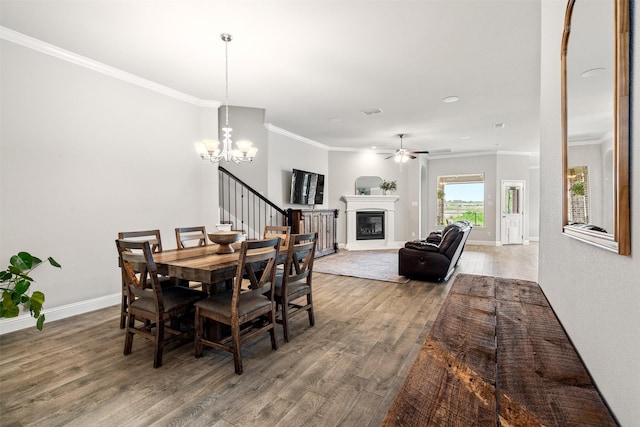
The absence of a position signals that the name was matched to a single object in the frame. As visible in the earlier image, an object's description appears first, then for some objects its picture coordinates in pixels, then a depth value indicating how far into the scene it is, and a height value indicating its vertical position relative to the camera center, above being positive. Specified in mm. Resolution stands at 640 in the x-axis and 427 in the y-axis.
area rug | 5309 -1122
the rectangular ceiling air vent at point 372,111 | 5293 +1786
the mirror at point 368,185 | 9047 +776
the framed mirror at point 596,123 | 662 +244
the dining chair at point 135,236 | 2967 -403
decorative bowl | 2906 -277
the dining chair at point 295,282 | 2720 -690
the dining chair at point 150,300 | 2277 -728
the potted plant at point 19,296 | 1245 -360
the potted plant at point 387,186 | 8875 +727
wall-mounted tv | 7031 +579
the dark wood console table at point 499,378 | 745 -504
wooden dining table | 2221 -420
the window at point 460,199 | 9625 +385
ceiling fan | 7020 +1308
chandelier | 3262 +724
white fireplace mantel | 8641 -129
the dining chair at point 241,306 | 2211 -741
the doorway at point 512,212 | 9258 -54
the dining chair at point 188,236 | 3369 -290
